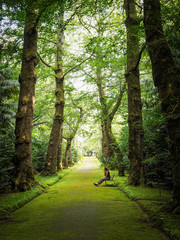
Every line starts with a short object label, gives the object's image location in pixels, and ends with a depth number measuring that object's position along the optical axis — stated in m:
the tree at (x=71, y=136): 24.19
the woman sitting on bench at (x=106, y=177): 10.47
